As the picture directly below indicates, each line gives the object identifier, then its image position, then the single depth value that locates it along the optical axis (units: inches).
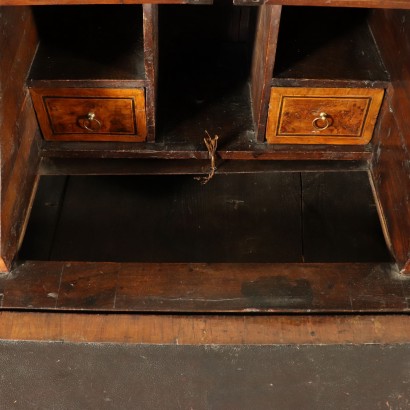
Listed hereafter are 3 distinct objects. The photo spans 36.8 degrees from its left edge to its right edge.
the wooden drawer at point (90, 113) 46.8
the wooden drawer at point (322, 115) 47.0
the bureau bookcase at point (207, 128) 44.1
